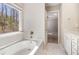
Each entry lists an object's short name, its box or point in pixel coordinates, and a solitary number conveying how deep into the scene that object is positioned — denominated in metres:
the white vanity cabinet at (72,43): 1.78
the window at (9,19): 2.01
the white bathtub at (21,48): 1.80
